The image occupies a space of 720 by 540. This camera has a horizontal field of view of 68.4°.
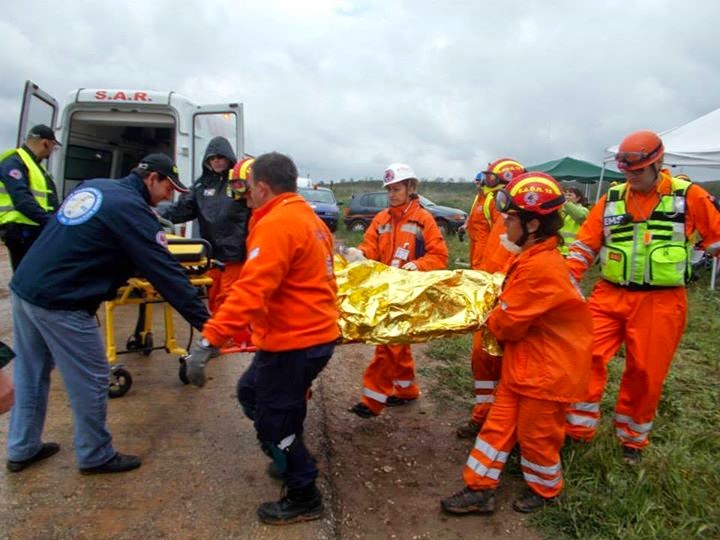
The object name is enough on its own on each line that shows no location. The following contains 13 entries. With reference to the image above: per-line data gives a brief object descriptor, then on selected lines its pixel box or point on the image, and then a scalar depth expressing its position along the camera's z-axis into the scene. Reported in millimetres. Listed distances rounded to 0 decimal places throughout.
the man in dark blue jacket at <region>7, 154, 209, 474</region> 2703
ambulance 6668
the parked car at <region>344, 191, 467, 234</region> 18922
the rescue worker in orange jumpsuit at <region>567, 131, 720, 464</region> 3117
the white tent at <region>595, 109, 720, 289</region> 9625
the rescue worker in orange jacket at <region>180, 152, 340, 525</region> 2311
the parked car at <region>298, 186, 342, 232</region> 17766
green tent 16281
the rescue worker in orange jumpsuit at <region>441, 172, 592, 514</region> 2635
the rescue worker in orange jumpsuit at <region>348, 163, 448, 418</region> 3844
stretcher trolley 3957
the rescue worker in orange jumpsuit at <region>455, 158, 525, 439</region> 3543
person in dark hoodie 4676
